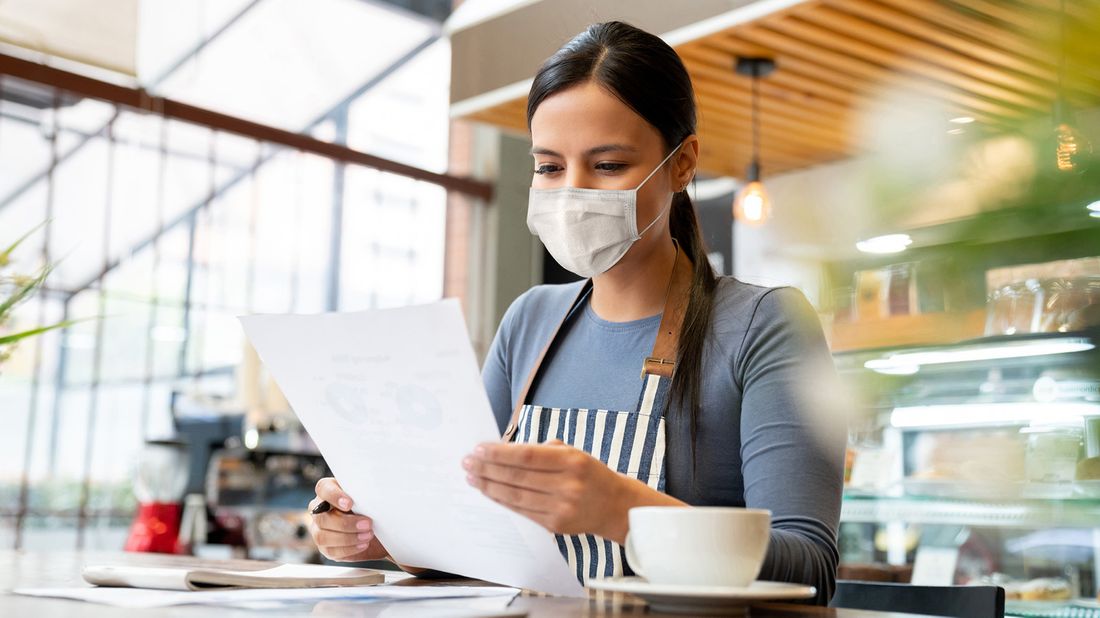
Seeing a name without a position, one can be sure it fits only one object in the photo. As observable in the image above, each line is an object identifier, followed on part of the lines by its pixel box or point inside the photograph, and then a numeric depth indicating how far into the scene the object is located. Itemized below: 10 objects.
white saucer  0.80
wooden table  0.79
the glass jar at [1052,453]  2.61
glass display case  2.60
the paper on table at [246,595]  0.85
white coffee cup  0.82
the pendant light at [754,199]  3.79
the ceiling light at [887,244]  3.26
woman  1.16
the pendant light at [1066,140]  2.90
